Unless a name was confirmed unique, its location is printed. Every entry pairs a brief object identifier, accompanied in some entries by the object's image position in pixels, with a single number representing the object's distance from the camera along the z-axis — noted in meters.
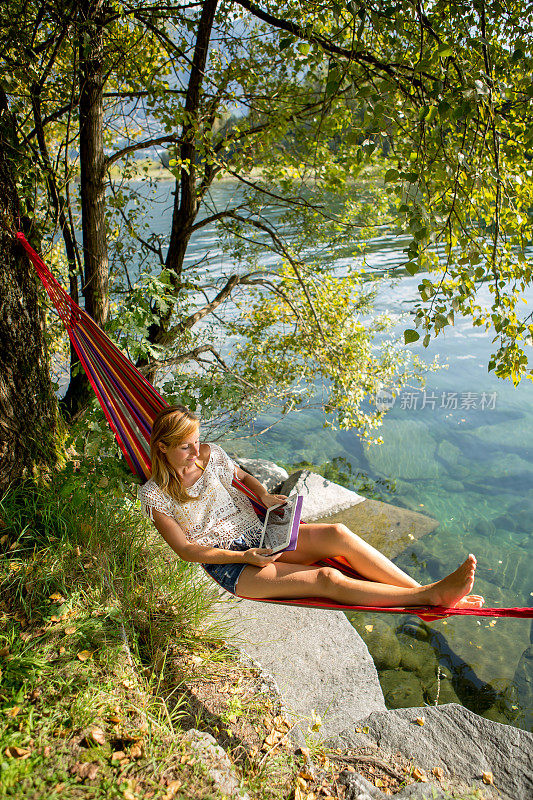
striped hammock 2.33
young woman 1.89
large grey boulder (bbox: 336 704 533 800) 1.87
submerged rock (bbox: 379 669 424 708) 2.69
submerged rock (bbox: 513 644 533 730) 2.81
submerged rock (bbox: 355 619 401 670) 2.94
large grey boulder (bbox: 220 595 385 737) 2.25
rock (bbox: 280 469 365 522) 4.14
